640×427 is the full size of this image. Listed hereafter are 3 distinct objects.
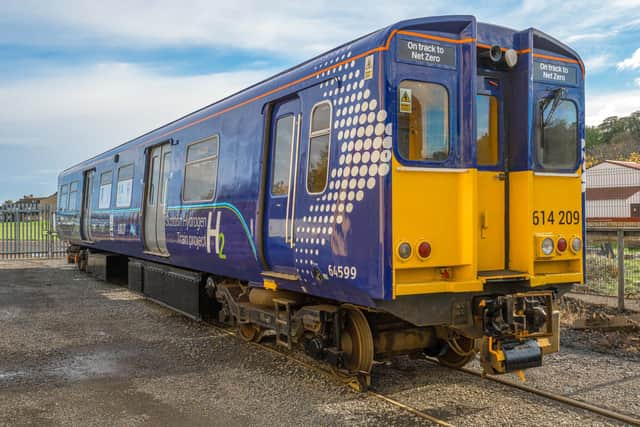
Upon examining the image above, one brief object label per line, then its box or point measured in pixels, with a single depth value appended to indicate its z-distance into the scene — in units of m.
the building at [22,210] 24.81
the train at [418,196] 5.06
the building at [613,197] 23.39
